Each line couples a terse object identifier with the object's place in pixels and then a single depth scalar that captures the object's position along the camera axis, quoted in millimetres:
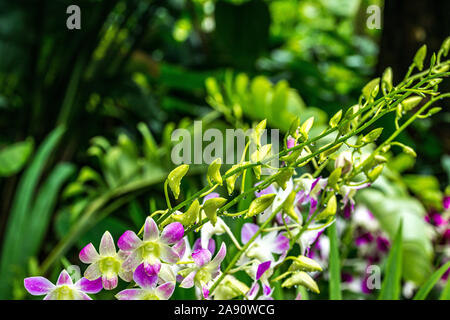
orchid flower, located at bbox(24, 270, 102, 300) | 794
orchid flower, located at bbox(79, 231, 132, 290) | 791
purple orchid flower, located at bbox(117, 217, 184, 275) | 781
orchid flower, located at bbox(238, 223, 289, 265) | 900
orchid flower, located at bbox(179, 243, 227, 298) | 817
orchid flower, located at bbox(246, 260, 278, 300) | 840
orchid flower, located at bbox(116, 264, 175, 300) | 787
